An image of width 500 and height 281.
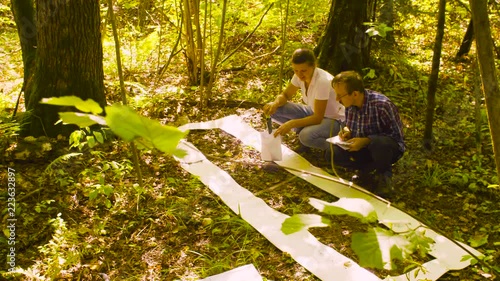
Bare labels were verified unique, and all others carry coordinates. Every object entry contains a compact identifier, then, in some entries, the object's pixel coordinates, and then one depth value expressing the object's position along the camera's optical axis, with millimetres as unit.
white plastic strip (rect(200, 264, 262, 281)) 2293
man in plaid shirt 2896
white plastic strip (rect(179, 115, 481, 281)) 2361
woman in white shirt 3305
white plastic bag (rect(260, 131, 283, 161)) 3354
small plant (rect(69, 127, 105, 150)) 2696
